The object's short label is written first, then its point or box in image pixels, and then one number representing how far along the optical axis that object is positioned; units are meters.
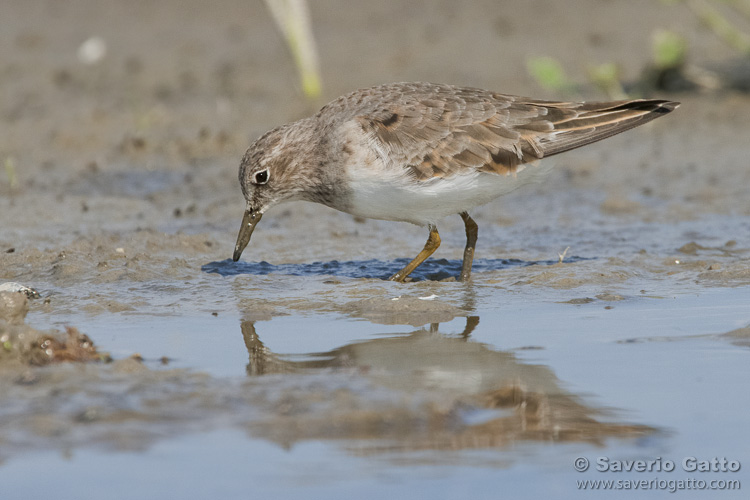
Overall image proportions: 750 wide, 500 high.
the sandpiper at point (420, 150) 7.25
